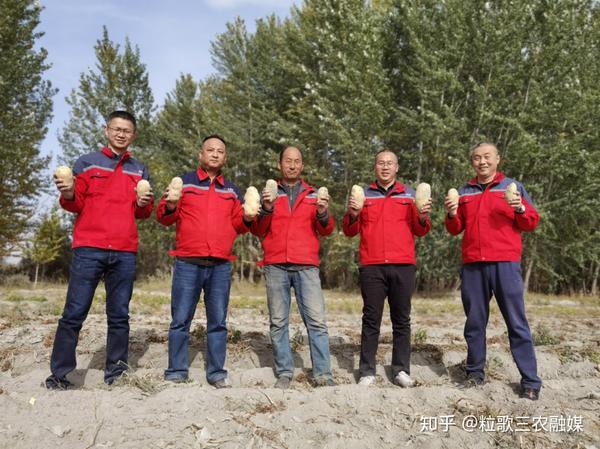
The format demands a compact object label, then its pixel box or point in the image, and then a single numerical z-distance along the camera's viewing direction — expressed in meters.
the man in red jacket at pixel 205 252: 4.32
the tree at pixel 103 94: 22.47
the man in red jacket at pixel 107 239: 4.13
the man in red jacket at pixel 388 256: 4.59
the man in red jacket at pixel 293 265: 4.48
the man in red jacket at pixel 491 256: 4.33
